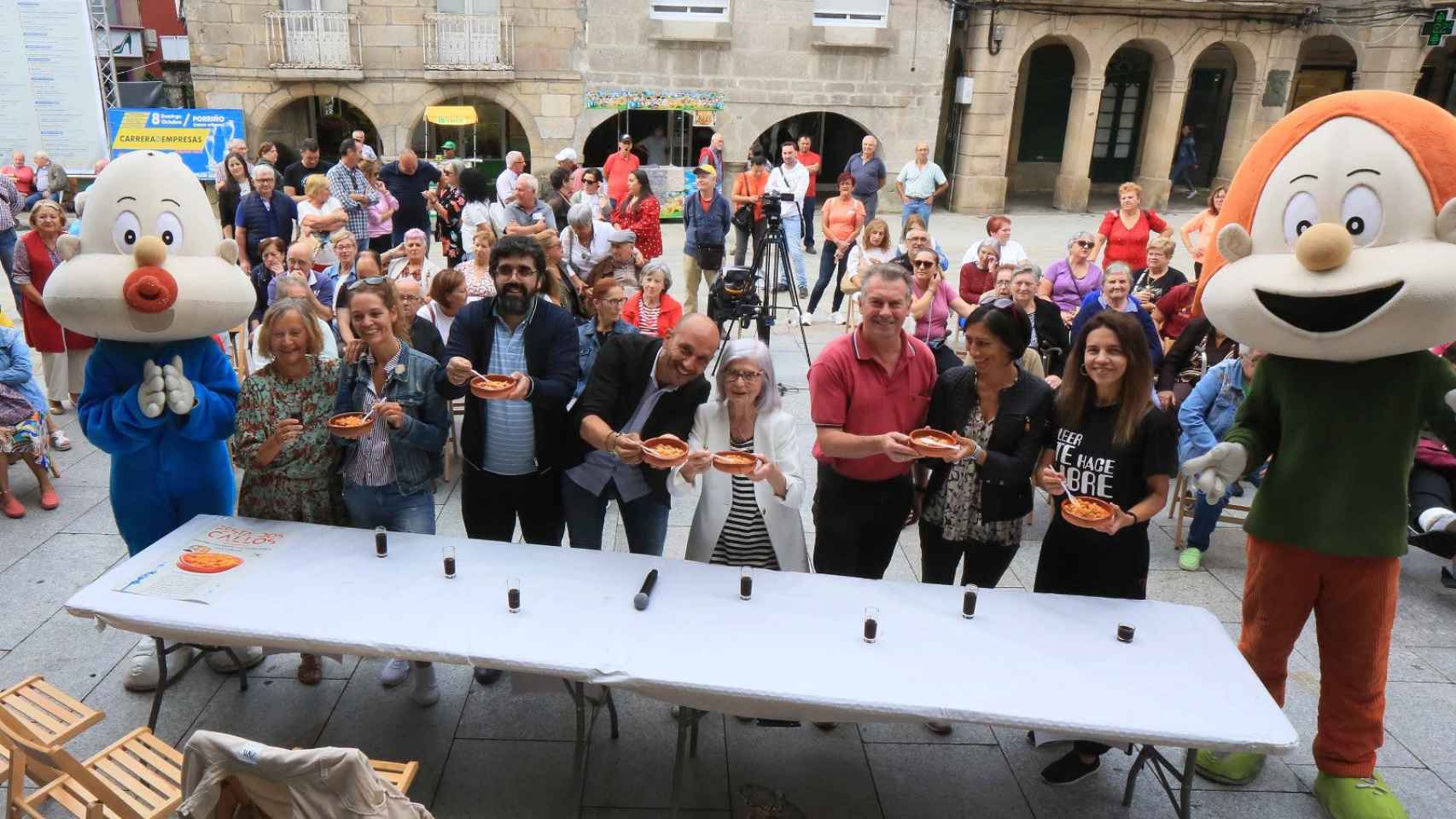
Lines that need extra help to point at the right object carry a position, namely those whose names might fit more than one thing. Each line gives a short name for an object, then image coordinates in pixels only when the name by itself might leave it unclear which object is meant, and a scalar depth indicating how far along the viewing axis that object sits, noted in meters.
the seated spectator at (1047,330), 6.66
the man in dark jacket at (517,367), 4.02
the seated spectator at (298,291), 5.45
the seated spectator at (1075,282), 7.64
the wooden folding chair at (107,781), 3.01
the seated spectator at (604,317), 5.17
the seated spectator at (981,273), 8.04
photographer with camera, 11.38
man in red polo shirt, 3.73
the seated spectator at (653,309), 6.89
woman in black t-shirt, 3.59
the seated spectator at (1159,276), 7.48
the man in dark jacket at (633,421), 3.80
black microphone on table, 3.39
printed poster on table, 3.41
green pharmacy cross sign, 17.66
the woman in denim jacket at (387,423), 3.99
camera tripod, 8.34
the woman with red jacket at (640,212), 9.50
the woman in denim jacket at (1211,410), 5.34
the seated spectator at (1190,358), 6.23
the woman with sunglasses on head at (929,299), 7.00
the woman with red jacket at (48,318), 6.69
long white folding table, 2.96
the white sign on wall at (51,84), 14.53
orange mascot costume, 3.12
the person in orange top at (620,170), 12.63
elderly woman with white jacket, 3.79
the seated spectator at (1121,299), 6.24
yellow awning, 17.16
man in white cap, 11.38
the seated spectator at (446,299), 6.16
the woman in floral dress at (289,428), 3.90
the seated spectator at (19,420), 5.58
